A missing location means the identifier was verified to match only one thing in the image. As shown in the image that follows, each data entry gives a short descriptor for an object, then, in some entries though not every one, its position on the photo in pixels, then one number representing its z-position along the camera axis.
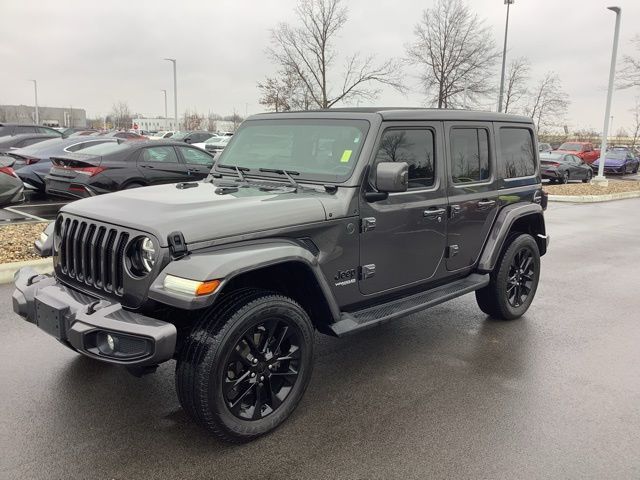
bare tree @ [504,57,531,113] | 31.97
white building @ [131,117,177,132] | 96.95
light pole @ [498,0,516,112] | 24.64
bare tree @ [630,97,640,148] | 42.94
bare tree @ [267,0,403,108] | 22.44
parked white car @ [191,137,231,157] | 27.45
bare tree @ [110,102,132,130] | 74.56
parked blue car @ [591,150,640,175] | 29.11
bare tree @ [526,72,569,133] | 35.19
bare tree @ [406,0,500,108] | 24.45
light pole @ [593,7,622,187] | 19.52
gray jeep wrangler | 2.86
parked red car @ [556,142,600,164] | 29.12
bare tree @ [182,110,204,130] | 71.12
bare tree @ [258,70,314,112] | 23.33
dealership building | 85.56
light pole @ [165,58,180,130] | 42.34
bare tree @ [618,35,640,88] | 25.28
